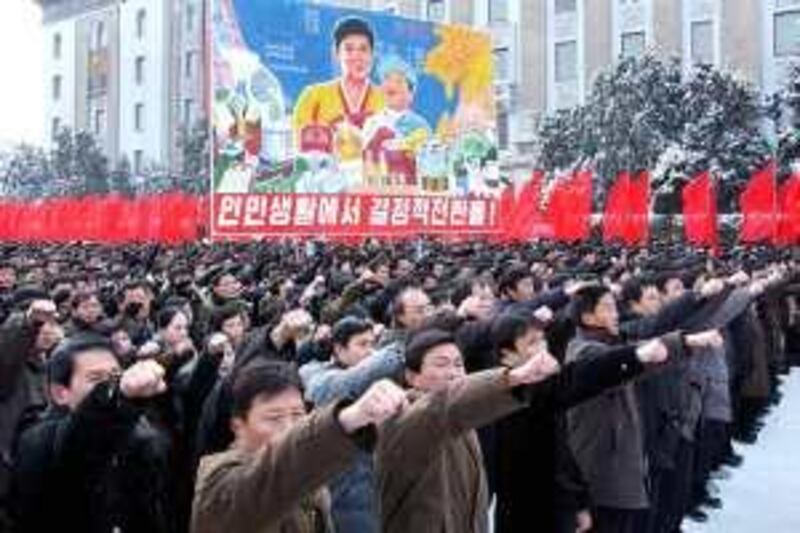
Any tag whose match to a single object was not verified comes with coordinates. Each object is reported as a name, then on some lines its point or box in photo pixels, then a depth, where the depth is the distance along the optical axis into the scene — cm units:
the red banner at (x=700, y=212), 1689
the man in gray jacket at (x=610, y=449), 473
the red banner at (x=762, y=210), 1670
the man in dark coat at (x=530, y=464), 424
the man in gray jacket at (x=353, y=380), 332
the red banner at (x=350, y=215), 1472
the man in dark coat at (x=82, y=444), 279
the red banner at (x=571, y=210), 1889
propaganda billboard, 1488
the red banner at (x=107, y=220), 2202
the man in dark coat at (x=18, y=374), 430
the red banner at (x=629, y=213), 1838
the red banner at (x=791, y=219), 1673
